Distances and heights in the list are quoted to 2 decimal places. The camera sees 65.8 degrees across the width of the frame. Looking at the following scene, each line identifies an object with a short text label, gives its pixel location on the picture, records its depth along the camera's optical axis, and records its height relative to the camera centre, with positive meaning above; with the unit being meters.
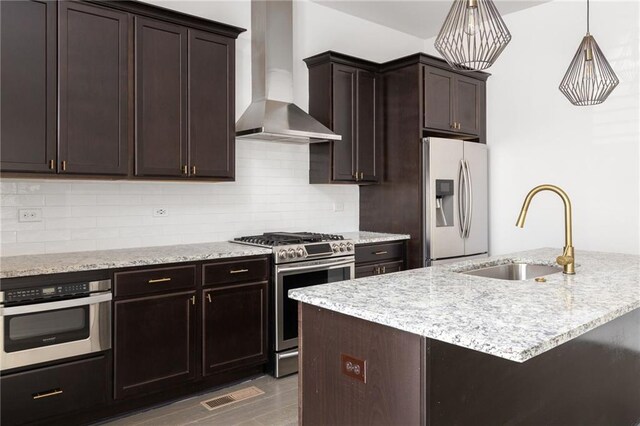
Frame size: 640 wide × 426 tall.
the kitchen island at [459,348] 1.53 -0.48
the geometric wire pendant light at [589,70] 2.75 +0.80
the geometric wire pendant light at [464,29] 1.99 +0.74
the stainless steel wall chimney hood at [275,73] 3.97 +1.14
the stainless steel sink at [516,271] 2.81 -0.35
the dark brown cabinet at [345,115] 4.55 +0.90
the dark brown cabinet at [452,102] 4.63 +1.07
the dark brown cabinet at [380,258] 4.31 -0.43
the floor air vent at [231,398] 3.20 -1.26
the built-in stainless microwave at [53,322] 2.56 -0.61
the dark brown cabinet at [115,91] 2.82 +0.77
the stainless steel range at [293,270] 3.66 -0.47
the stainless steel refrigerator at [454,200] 4.51 +0.10
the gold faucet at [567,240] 2.44 -0.15
